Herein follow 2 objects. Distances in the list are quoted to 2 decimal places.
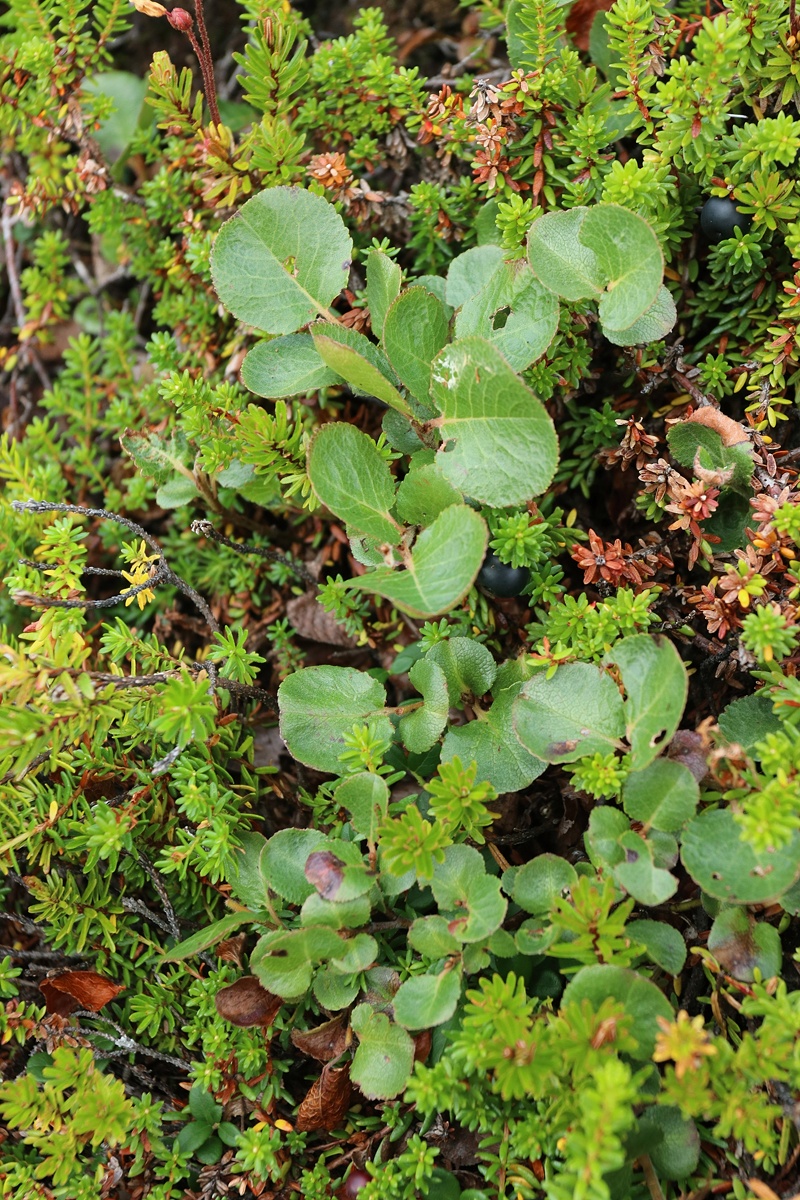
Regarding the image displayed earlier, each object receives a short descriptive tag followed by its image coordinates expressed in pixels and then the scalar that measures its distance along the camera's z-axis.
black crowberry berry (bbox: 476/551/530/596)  0.34
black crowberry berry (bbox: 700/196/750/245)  0.34
